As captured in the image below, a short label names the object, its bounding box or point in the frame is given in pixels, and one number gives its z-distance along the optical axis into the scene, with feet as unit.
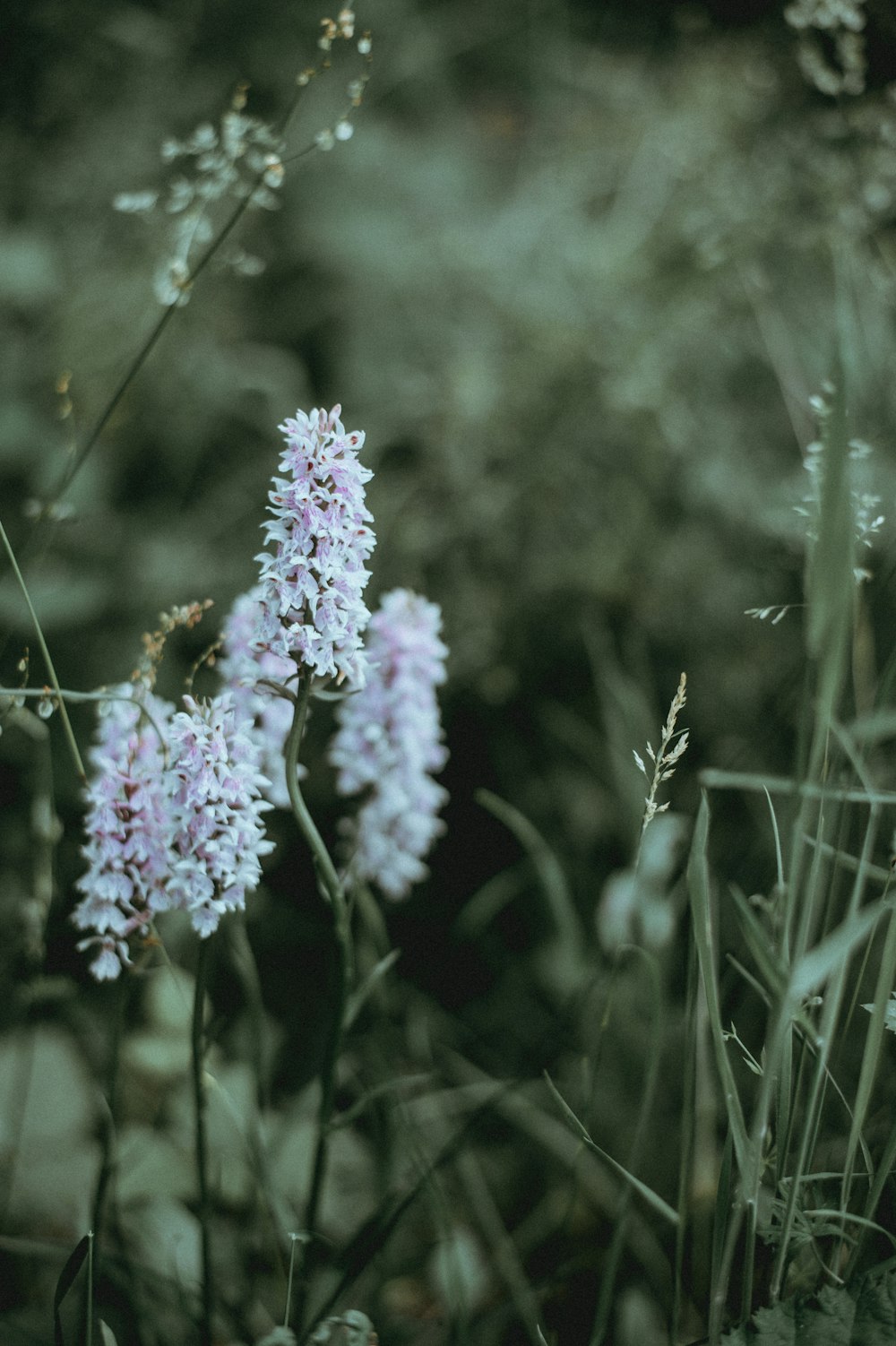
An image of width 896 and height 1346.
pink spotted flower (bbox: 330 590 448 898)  2.35
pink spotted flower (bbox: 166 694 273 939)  2.05
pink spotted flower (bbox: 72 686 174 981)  2.10
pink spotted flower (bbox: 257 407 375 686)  2.04
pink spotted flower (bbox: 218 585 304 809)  2.14
